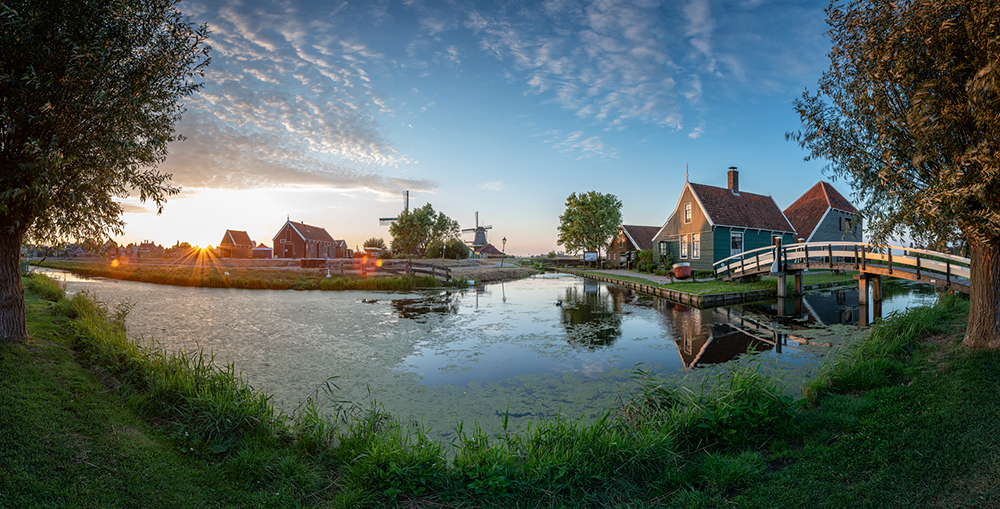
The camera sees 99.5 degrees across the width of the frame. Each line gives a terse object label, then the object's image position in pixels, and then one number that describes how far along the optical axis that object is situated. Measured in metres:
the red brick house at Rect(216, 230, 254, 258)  56.72
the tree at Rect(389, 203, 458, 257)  63.19
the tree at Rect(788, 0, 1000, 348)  5.90
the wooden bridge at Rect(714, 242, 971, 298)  13.81
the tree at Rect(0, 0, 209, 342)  6.17
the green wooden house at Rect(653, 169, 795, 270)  27.50
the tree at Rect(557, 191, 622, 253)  47.12
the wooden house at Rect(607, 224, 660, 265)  42.76
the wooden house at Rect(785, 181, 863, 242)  31.52
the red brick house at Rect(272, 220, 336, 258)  52.69
